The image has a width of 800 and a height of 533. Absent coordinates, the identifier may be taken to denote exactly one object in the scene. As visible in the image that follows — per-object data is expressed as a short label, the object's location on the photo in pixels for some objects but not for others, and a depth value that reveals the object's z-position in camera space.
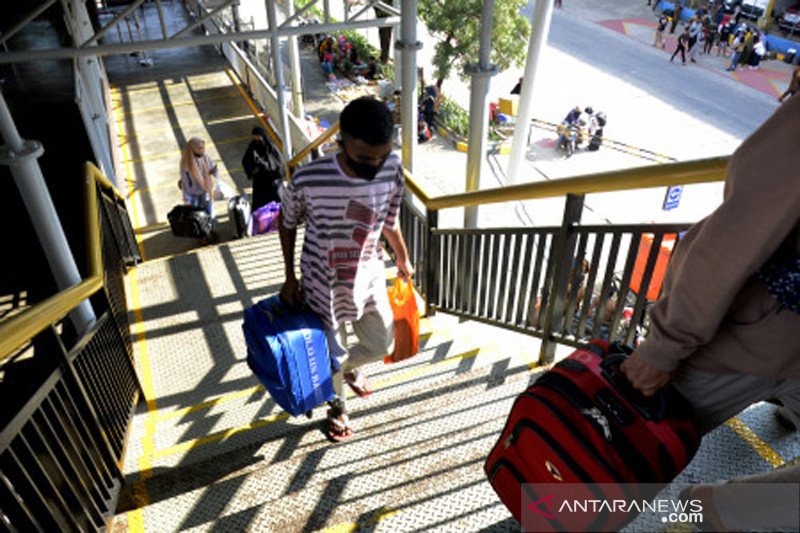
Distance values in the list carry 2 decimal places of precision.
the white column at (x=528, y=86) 10.32
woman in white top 7.52
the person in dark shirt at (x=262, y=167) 7.65
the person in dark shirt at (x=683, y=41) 23.53
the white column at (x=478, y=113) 4.40
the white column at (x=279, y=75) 8.40
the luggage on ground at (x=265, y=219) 7.86
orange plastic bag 3.09
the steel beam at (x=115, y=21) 6.32
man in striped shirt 2.36
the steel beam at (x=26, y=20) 5.11
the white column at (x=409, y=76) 4.76
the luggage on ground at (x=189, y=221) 7.93
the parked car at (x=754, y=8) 24.77
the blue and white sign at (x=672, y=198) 8.16
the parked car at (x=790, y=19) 23.42
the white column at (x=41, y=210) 3.33
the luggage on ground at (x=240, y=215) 8.15
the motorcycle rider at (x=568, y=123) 18.39
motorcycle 18.34
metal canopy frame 5.97
